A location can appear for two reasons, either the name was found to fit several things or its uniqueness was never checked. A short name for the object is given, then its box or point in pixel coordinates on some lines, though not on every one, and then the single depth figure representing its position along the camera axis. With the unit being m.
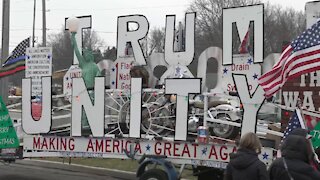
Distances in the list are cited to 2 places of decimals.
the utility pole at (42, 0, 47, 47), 35.03
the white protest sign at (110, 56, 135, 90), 10.52
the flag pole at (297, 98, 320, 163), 7.01
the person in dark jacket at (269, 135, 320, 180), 4.58
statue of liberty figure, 10.30
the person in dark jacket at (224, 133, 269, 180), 5.02
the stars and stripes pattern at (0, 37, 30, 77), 11.11
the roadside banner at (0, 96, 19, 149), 10.38
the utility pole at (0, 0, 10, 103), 15.83
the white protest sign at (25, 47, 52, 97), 10.36
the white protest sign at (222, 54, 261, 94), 8.20
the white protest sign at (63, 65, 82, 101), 11.09
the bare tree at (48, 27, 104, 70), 44.67
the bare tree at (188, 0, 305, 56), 37.97
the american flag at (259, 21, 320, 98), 6.98
